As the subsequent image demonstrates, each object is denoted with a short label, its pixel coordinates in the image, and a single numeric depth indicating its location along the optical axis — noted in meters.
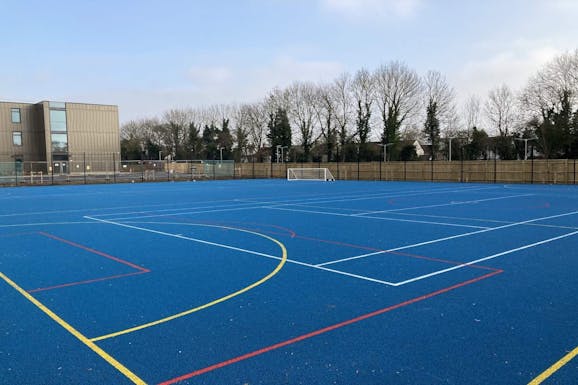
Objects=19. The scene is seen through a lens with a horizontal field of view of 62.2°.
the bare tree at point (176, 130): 88.11
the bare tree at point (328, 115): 66.62
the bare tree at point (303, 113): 68.88
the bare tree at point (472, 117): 64.12
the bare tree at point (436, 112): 60.78
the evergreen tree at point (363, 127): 63.59
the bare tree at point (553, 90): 47.91
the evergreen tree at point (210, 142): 84.62
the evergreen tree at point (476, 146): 60.77
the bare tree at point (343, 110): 65.69
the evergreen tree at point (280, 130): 70.00
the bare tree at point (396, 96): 60.38
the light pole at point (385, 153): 56.13
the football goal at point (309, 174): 50.25
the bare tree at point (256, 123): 75.75
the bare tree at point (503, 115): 59.44
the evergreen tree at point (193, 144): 86.50
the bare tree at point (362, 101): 63.06
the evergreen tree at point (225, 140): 82.56
